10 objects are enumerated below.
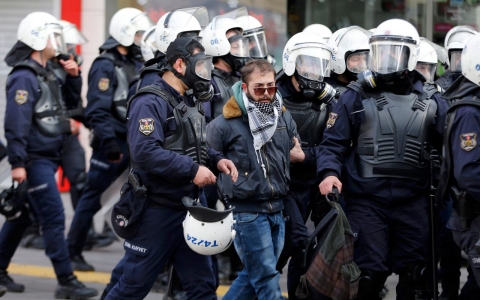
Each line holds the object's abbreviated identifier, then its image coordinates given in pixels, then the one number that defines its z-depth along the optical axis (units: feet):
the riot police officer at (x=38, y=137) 47.70
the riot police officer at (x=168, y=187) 36.88
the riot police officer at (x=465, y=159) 36.60
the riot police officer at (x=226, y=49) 49.14
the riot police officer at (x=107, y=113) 55.77
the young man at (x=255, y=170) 39.50
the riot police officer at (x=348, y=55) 48.83
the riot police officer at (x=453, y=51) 54.08
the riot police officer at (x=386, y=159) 40.06
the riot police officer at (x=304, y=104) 44.62
